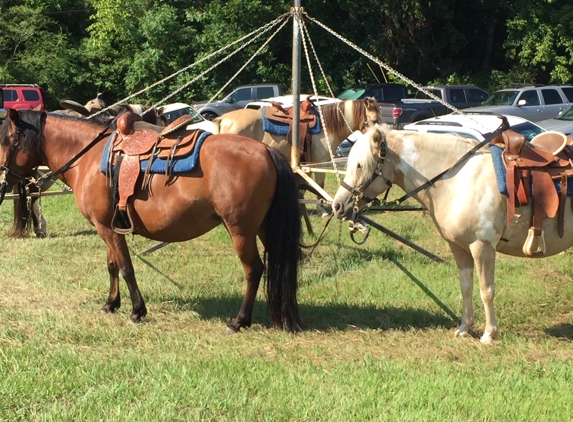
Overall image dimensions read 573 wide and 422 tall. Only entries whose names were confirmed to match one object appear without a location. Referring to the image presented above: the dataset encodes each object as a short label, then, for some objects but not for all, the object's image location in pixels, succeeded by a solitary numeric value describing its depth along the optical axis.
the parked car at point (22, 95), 27.53
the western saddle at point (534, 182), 5.74
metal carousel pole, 7.75
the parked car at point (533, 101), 22.43
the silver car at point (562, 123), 15.87
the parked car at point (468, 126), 14.54
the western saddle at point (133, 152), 6.45
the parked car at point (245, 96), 25.47
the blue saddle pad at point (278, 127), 11.16
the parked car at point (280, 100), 21.83
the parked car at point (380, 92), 24.86
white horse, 5.82
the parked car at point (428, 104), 23.08
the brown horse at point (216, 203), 6.23
